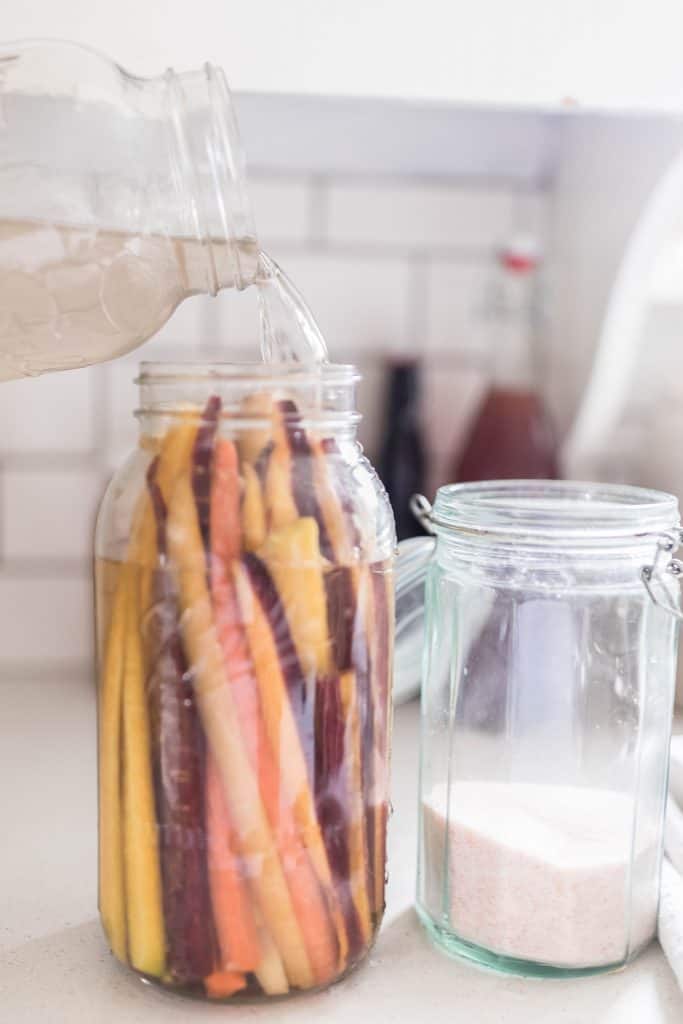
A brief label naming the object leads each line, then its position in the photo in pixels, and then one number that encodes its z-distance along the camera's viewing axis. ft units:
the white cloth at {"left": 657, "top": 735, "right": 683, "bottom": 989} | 1.54
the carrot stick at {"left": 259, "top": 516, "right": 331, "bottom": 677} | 1.37
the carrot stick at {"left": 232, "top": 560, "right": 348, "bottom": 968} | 1.37
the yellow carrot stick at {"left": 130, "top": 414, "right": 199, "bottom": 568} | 1.38
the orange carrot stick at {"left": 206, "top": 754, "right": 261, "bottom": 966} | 1.38
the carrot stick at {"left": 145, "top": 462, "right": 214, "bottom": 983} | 1.38
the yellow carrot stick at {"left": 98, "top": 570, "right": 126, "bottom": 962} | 1.42
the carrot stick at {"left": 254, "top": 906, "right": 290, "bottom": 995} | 1.39
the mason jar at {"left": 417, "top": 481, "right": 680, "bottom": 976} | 1.53
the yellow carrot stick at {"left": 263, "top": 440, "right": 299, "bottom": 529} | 1.37
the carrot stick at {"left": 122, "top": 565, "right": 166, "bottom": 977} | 1.40
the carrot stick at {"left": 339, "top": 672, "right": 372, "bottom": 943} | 1.45
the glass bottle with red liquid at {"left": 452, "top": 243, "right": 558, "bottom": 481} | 3.04
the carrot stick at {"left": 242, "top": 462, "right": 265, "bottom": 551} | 1.36
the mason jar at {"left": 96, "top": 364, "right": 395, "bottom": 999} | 1.37
